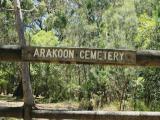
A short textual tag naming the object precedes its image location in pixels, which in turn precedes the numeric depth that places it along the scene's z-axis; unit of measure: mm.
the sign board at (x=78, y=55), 4285
